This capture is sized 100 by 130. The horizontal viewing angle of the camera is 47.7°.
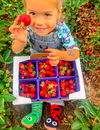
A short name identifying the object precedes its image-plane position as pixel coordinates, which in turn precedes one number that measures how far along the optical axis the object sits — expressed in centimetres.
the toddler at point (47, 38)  62
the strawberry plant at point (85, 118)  96
